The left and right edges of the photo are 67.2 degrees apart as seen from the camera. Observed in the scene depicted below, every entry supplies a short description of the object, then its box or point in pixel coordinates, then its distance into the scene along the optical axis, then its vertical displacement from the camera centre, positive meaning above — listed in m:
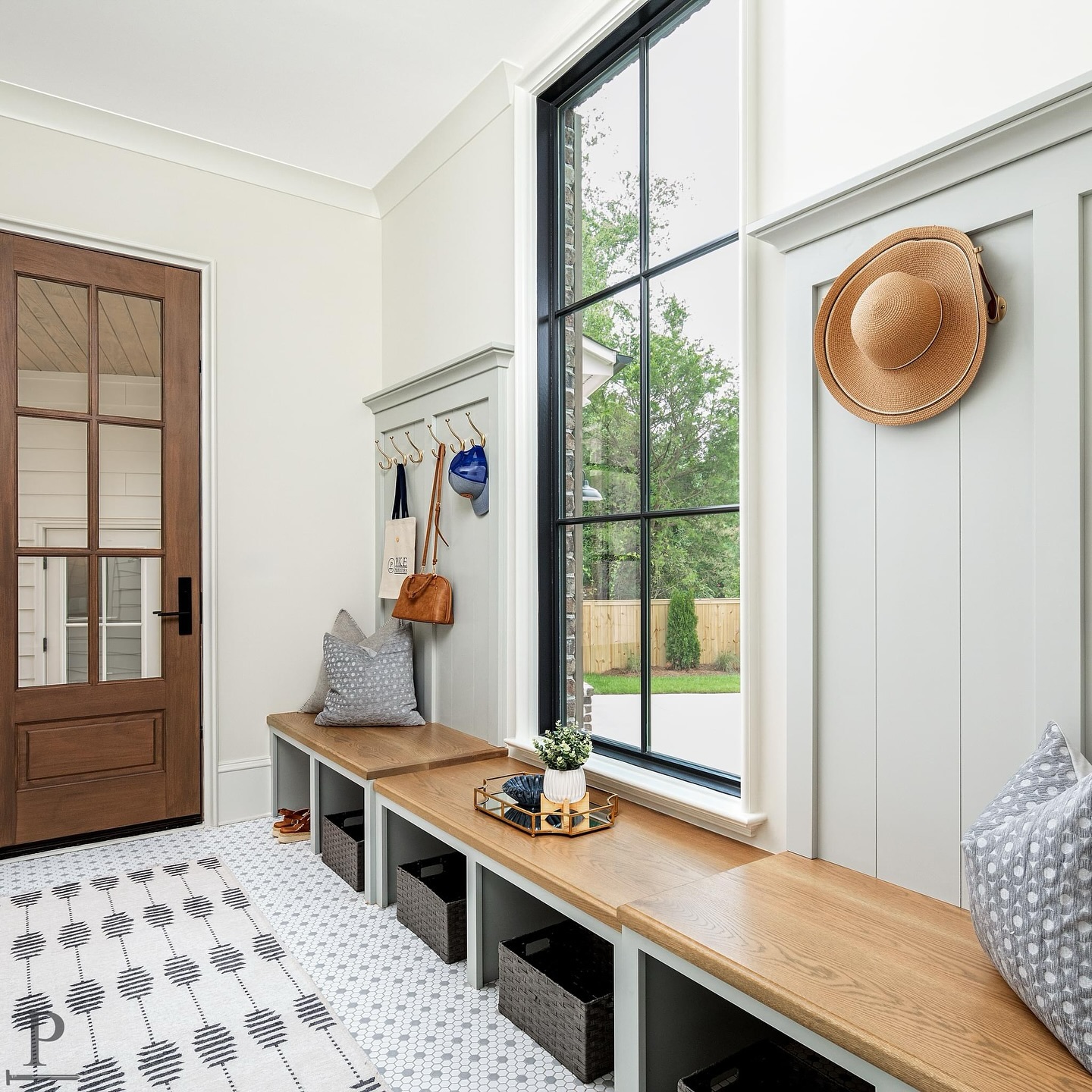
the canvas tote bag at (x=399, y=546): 3.27 +0.02
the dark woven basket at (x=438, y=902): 2.09 -0.95
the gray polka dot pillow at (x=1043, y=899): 1.01 -0.45
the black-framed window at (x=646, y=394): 2.09 +0.45
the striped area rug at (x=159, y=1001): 1.63 -1.04
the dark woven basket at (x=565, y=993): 1.61 -0.96
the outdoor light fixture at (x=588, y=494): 2.53 +0.18
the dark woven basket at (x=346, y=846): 2.55 -0.97
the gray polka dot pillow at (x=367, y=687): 3.05 -0.51
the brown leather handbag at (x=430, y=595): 2.98 -0.16
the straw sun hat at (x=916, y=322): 1.42 +0.40
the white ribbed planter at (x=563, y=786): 2.00 -0.57
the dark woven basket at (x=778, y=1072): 1.50 -0.99
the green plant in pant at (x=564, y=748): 2.00 -0.49
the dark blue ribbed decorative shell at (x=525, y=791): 2.09 -0.62
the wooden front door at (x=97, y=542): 2.91 +0.03
